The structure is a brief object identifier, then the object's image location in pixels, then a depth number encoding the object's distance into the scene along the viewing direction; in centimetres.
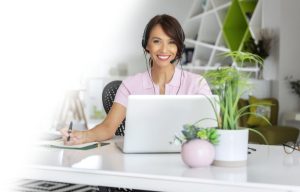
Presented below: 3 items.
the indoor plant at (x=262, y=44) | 574
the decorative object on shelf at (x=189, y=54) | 721
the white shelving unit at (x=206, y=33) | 663
